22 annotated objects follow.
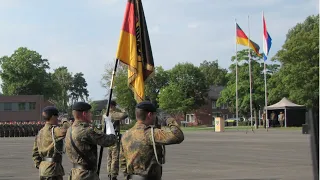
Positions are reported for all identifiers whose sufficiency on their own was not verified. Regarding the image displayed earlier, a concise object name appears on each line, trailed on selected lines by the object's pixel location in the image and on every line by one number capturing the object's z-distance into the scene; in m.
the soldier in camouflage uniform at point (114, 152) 12.33
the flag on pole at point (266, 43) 50.41
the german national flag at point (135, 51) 9.46
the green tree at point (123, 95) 103.18
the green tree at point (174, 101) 104.38
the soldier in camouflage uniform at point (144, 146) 6.14
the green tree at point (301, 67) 65.62
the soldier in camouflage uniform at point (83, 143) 6.91
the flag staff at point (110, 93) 7.90
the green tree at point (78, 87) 160.50
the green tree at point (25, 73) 102.81
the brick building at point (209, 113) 123.06
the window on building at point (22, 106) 99.69
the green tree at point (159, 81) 115.56
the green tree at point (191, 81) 111.76
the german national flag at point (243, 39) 53.03
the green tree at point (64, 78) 149.88
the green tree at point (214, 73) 150.88
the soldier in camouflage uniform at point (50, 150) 7.94
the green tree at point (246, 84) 84.38
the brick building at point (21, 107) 99.31
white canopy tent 52.44
